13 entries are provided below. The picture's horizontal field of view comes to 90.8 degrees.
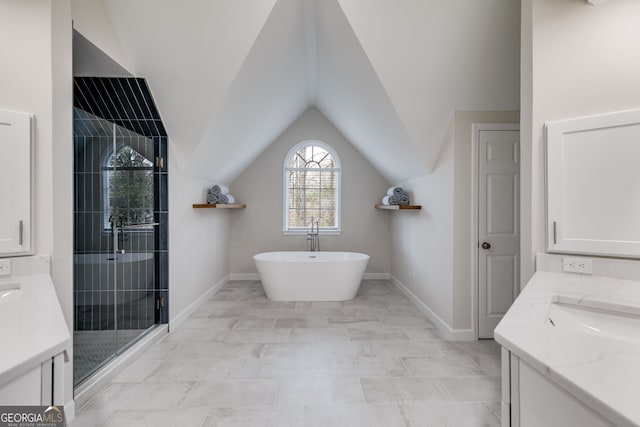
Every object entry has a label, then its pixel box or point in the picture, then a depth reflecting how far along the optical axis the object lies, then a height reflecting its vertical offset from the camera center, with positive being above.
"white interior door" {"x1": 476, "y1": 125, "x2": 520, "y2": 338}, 3.02 -0.08
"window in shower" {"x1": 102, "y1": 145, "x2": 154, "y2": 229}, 2.49 +0.23
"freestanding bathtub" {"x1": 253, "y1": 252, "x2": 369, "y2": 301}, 4.20 -0.88
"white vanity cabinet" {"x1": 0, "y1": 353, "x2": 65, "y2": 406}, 0.89 -0.52
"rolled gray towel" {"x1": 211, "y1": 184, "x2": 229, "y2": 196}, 4.33 +0.32
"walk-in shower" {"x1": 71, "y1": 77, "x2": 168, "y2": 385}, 2.37 -0.05
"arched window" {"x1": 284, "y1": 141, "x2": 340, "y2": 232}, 5.67 +0.45
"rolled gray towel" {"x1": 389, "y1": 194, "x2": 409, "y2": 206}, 4.43 +0.18
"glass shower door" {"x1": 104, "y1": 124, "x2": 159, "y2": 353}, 2.56 -0.14
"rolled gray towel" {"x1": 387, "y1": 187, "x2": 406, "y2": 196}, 4.46 +0.31
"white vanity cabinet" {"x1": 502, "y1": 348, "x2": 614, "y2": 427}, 0.77 -0.54
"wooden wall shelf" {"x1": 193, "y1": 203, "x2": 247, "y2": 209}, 3.80 +0.10
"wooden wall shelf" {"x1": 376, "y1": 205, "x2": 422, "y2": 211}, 3.88 +0.07
